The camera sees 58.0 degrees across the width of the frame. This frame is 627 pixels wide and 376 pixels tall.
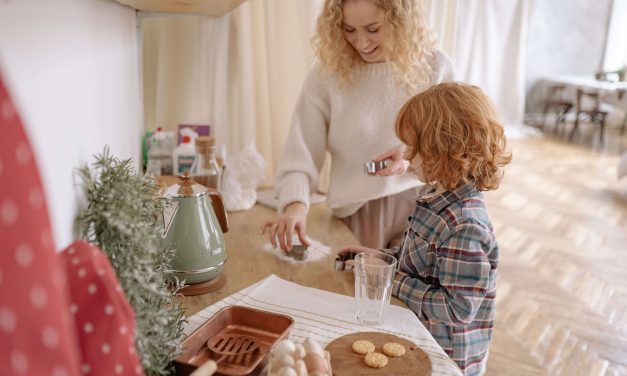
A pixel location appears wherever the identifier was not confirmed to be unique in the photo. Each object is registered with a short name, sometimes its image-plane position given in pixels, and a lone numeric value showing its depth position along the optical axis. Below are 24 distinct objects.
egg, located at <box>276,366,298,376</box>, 0.66
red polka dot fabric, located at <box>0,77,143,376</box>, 0.33
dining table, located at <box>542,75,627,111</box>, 6.75
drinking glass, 0.97
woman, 1.43
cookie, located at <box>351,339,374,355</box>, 0.84
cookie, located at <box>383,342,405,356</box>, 0.84
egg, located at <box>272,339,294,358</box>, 0.71
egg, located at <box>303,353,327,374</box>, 0.71
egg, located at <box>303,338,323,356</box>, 0.73
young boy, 1.03
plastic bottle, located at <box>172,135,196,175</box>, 1.77
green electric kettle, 1.00
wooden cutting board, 0.80
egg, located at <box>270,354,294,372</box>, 0.69
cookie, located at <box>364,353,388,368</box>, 0.81
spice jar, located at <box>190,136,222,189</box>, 1.67
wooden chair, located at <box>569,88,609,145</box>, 6.44
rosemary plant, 0.62
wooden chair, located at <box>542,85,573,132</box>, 7.28
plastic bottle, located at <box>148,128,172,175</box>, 1.80
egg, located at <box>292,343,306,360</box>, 0.71
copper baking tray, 0.76
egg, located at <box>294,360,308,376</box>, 0.68
